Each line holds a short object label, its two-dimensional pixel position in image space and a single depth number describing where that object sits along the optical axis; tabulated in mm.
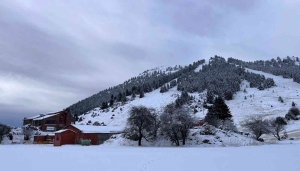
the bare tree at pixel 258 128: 62775
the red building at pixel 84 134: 55219
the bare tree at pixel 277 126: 66750
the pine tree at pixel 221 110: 70312
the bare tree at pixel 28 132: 73312
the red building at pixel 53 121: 83125
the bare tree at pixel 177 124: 48156
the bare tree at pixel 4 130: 64047
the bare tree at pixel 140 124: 50250
